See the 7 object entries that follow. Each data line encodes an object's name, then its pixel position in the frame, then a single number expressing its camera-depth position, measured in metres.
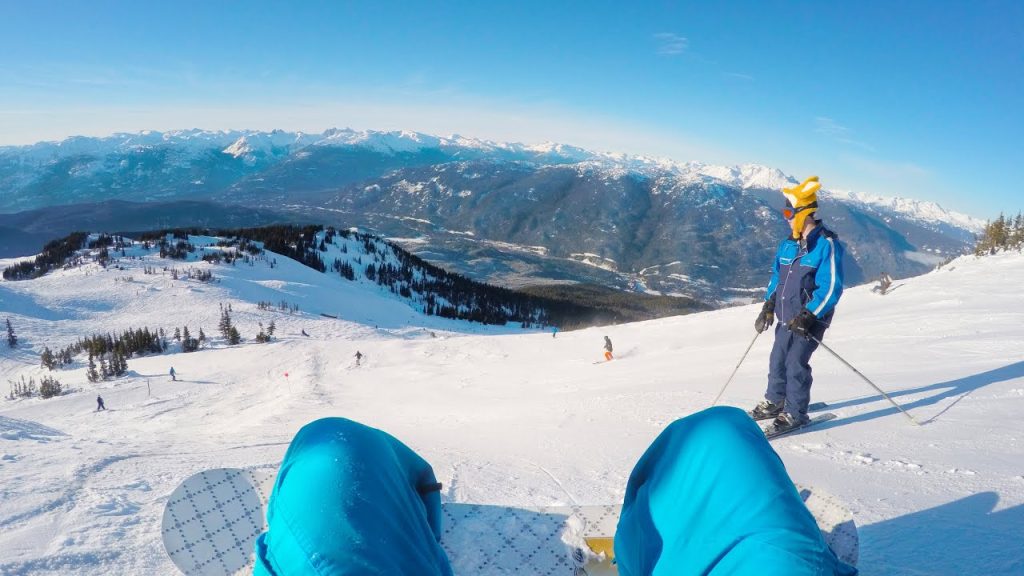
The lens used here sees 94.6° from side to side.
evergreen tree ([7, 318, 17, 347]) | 37.51
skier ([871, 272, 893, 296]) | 18.70
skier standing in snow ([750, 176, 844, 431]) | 5.57
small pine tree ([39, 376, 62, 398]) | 21.44
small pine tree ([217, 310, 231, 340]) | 36.70
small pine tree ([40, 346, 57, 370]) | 31.73
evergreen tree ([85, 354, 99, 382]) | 24.04
